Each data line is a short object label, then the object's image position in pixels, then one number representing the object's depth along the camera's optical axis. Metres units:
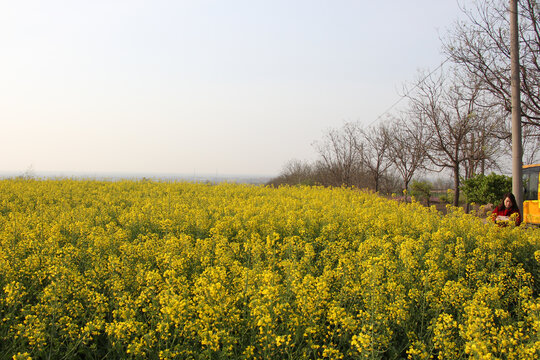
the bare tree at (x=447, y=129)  15.84
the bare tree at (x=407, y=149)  18.66
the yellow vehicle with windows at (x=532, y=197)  11.53
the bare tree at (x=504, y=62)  9.52
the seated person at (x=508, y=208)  8.01
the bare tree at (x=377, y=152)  22.37
